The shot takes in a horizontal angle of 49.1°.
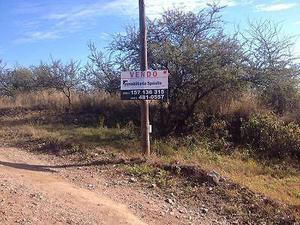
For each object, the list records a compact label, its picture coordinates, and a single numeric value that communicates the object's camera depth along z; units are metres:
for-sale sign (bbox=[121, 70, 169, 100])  7.85
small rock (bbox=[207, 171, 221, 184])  6.38
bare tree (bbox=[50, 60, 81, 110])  15.59
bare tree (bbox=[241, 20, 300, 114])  11.06
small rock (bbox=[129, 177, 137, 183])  6.51
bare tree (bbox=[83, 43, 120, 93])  12.56
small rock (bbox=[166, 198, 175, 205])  5.73
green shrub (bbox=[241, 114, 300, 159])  9.34
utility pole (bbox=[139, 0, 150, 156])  7.85
